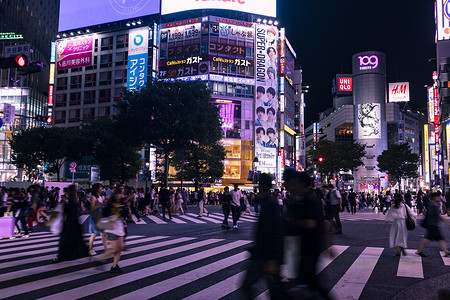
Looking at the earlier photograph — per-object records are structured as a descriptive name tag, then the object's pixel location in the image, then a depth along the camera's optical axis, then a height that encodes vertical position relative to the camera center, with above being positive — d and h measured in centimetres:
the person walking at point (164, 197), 1920 -98
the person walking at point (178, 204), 2367 -160
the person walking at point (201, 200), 2156 -122
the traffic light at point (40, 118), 2332 +347
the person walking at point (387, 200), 2822 -141
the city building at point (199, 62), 6000 +1864
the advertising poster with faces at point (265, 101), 6169 +1252
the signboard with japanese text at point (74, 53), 6444 +2092
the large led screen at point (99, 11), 6184 +2758
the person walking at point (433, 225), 842 -94
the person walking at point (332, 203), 1251 -74
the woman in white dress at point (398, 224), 856 -95
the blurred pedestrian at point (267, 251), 346 -67
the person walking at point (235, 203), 1466 -92
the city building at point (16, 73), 7112 +2296
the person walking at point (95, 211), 842 -75
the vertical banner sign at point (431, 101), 6994 +1494
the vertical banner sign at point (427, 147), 9800 +883
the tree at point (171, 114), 3125 +513
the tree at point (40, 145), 4725 +372
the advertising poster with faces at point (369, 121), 10474 +1634
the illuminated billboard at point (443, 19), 5089 +2186
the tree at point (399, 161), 5669 +298
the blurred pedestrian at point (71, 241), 751 -126
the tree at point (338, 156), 4722 +298
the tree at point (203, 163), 4519 +180
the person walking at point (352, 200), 2742 -137
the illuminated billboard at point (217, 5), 6041 +2715
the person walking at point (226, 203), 1468 -94
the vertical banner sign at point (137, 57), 5775 +1851
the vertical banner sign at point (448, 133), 5148 +646
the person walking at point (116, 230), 665 -91
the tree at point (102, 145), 3966 +324
